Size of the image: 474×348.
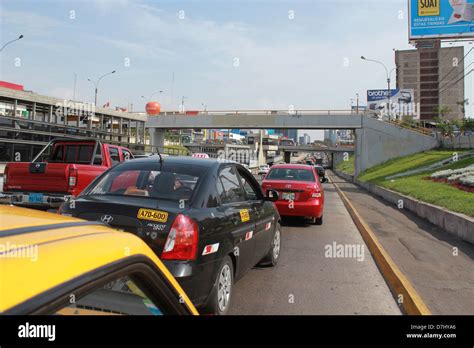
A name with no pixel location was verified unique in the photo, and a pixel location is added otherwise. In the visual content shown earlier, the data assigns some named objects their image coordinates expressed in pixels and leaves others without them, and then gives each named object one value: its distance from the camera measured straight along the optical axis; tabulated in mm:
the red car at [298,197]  10609
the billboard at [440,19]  29031
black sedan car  3719
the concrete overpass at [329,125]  37906
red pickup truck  7840
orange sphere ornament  43409
